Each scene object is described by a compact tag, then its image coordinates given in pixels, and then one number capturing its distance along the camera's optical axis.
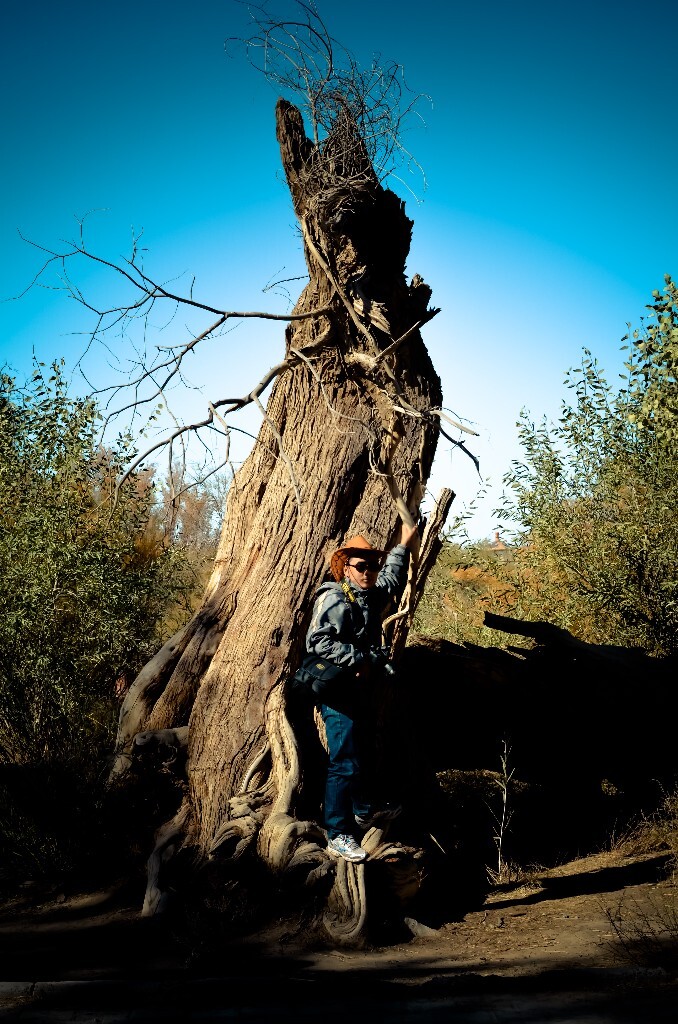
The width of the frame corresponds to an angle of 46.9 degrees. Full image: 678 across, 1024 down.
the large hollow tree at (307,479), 6.08
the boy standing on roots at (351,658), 5.53
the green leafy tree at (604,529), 10.33
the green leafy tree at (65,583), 8.30
